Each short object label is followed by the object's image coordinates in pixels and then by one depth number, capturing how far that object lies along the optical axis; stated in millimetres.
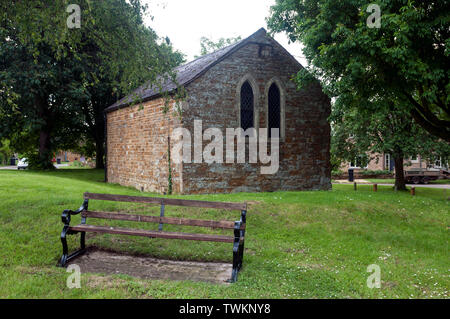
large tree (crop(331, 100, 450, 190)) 17031
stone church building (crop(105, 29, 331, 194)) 12969
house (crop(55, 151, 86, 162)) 76550
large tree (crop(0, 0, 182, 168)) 7098
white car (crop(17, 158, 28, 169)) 35778
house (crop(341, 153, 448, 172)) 34412
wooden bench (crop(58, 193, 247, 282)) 5375
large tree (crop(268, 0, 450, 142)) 8180
